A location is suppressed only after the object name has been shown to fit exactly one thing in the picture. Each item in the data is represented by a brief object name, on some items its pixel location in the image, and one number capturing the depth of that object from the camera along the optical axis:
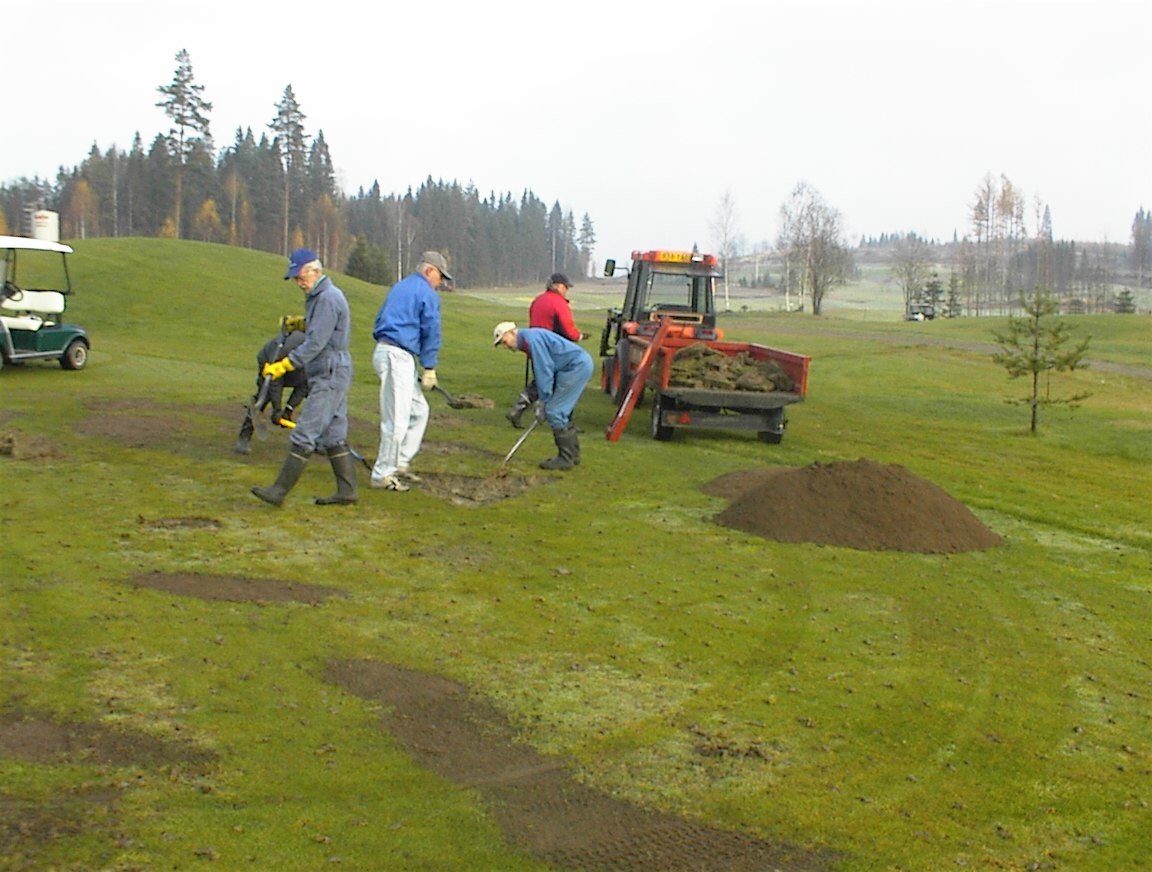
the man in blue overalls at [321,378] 9.93
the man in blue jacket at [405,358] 10.99
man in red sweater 14.48
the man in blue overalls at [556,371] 12.43
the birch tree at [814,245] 86.19
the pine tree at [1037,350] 19.44
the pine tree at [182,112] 80.38
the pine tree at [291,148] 94.88
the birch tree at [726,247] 104.94
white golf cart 20.12
